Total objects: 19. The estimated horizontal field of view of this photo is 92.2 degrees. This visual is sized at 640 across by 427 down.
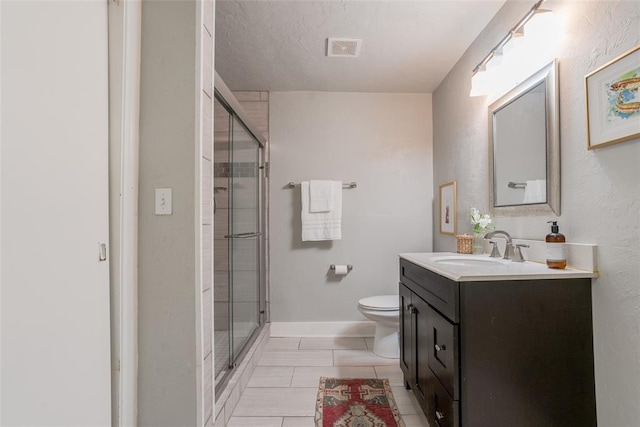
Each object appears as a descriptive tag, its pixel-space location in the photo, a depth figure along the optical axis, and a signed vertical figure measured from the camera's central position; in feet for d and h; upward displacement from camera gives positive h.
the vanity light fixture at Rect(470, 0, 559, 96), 4.32 +2.55
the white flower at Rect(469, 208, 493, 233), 5.74 -0.12
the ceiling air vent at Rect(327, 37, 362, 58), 6.43 +3.68
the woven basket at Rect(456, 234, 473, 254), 6.30 -0.58
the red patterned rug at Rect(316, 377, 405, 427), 5.04 -3.36
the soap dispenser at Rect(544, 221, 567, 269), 3.90 -0.43
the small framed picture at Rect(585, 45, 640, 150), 3.15 +1.25
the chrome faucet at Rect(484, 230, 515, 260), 4.98 -0.50
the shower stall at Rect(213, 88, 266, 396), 5.82 -0.42
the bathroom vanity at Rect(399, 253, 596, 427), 3.51 -1.54
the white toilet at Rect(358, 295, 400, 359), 7.13 -2.45
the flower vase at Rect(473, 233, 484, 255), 6.15 -0.56
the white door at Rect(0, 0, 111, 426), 2.65 +0.04
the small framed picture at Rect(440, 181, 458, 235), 7.55 +0.21
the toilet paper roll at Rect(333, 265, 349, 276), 8.80 -1.53
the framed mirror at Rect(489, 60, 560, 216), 4.32 +1.07
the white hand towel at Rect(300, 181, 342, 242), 8.70 -0.18
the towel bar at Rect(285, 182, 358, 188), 8.97 +0.95
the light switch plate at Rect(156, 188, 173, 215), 3.95 +0.21
